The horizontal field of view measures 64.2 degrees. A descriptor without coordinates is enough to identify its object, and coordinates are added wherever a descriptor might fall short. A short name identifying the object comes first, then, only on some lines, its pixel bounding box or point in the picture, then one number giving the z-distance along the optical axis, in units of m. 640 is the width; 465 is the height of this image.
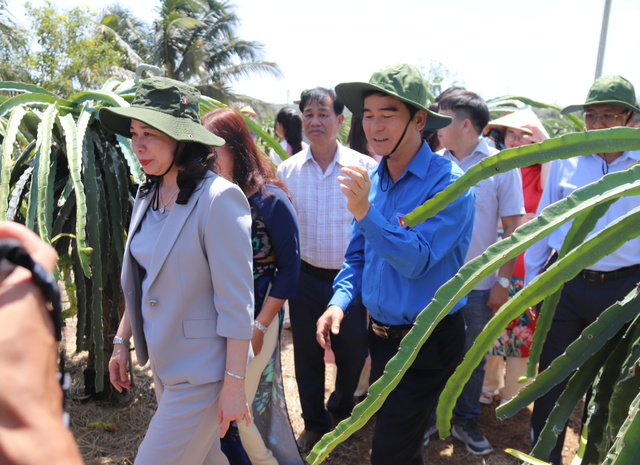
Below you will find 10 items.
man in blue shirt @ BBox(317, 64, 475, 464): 2.11
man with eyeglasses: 2.67
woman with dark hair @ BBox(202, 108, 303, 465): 2.67
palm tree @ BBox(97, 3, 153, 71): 25.70
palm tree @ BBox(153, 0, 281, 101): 24.31
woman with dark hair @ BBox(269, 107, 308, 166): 5.94
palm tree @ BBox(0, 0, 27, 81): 16.17
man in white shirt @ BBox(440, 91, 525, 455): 3.40
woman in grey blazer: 1.93
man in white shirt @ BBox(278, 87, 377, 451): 3.43
